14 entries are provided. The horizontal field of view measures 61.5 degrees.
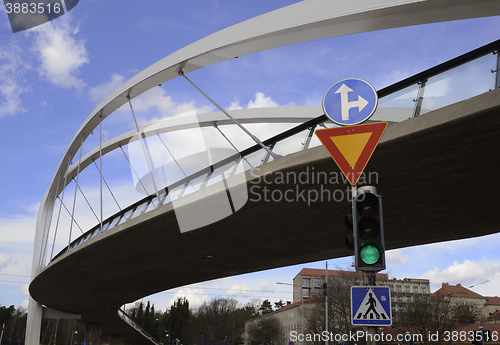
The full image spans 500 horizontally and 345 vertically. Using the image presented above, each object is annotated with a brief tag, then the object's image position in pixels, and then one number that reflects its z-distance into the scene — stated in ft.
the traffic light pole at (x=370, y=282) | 16.51
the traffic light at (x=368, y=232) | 16.55
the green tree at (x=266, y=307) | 479.41
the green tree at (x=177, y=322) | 357.41
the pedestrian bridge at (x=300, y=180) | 26.53
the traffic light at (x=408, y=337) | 110.08
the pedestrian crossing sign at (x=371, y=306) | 16.43
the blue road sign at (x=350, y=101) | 22.12
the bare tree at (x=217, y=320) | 309.03
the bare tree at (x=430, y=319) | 142.51
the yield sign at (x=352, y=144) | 19.75
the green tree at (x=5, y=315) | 346.95
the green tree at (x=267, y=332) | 320.50
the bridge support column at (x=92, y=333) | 144.56
